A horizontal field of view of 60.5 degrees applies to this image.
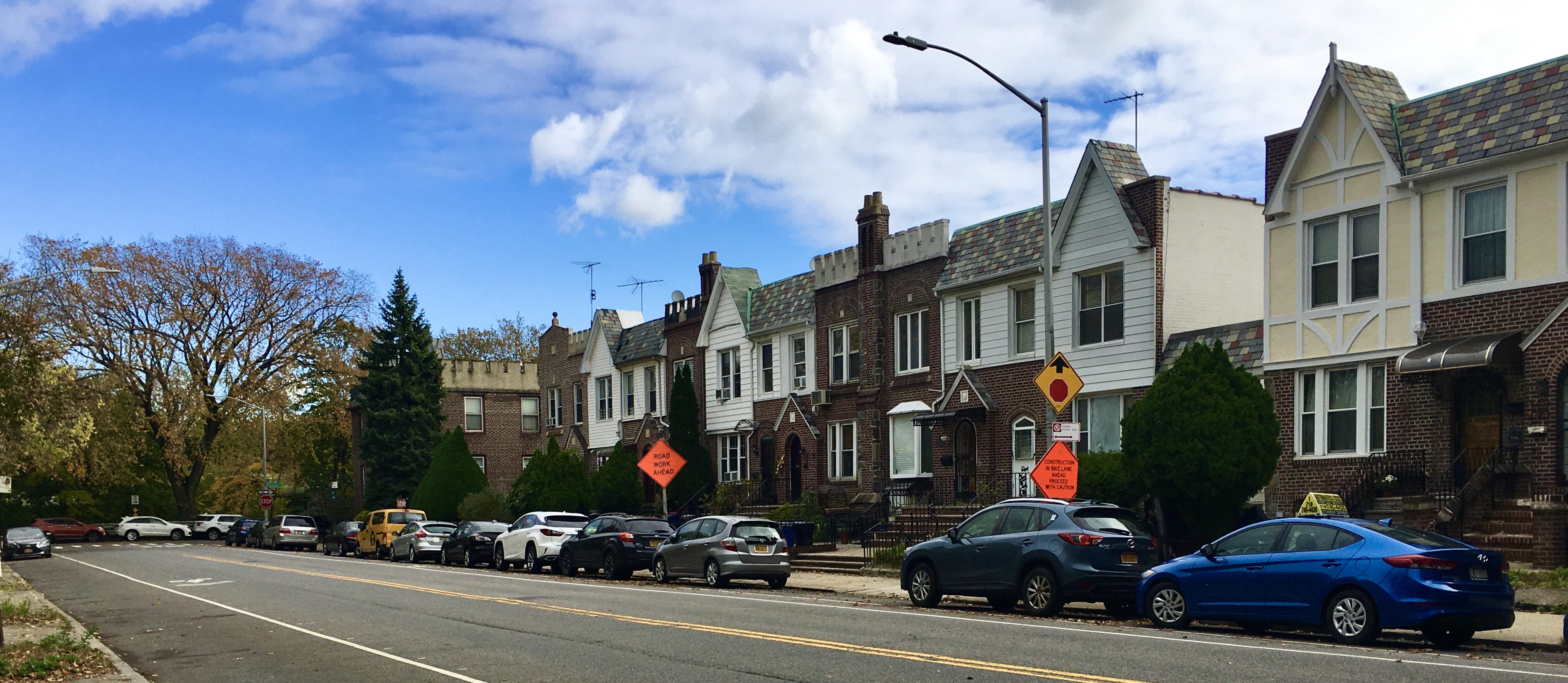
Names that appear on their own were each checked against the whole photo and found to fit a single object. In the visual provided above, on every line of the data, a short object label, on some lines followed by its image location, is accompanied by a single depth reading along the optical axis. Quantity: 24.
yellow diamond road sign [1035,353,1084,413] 19.47
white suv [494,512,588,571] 31.84
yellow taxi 42.19
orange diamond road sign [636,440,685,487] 33.34
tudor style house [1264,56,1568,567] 20.75
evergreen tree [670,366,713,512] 43.59
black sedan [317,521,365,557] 45.47
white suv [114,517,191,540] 67.31
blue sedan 13.20
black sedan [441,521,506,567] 34.66
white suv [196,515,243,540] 67.12
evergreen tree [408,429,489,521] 55.09
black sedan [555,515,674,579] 27.98
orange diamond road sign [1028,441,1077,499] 19.23
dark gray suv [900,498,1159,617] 16.73
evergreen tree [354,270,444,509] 60.97
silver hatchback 24.67
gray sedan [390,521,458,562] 37.97
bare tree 59.31
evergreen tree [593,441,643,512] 44.59
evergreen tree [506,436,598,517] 44.75
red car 65.75
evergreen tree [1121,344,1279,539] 21.52
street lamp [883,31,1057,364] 20.62
